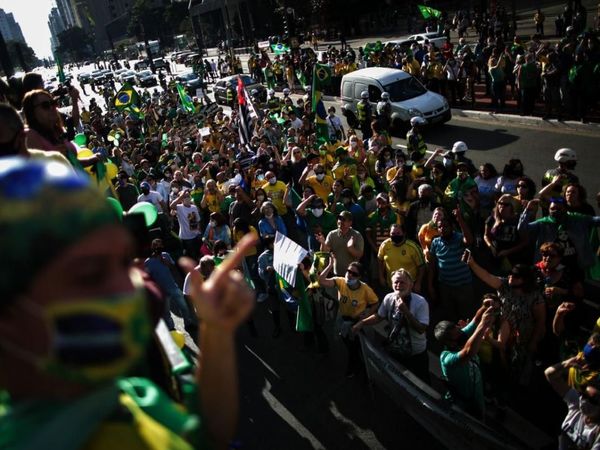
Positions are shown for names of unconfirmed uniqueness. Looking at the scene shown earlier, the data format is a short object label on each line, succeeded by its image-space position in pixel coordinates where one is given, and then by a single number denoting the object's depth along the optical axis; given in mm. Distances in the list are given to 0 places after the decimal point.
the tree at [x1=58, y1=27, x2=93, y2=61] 145875
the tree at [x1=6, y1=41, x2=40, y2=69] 124725
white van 15859
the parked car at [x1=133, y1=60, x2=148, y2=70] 59647
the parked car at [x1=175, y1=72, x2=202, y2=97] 33000
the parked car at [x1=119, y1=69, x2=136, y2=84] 49062
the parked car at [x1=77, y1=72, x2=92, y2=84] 61888
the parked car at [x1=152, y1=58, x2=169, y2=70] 57756
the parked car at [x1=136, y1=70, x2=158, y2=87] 44844
